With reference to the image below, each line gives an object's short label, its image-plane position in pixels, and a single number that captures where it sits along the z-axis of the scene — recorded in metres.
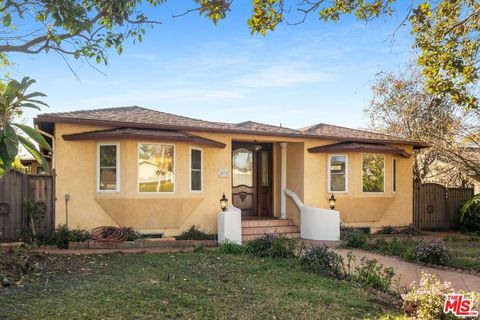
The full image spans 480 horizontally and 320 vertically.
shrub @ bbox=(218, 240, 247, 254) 10.33
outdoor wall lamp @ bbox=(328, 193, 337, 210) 13.63
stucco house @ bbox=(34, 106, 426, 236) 11.40
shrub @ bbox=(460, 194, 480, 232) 15.66
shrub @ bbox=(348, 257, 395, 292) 7.06
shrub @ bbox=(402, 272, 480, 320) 4.97
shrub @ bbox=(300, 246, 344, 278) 8.05
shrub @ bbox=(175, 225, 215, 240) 12.09
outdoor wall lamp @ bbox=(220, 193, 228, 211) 12.39
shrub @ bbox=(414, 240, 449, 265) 9.20
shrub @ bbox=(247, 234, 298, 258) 9.66
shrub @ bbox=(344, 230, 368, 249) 11.52
